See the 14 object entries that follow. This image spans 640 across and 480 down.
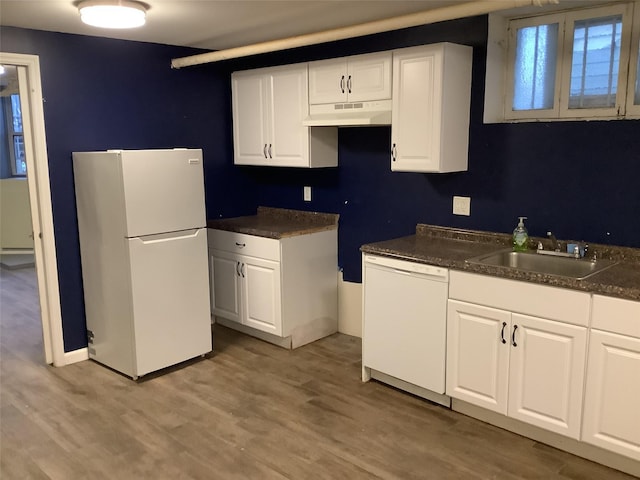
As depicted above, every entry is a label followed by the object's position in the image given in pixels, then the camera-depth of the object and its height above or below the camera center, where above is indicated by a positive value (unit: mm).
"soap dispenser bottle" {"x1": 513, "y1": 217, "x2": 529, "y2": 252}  3174 -486
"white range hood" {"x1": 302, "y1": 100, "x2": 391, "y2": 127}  3496 +261
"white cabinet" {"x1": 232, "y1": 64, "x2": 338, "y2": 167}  4031 +240
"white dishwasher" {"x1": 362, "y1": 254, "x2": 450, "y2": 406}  3070 -985
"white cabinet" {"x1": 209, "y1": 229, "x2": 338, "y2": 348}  4027 -972
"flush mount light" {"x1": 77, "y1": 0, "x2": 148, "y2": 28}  2816 +729
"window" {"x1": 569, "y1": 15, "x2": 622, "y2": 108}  2947 +489
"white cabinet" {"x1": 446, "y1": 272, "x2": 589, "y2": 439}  2598 -1012
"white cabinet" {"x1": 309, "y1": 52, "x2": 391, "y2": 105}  3482 +492
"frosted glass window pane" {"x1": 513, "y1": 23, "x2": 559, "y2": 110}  3186 +502
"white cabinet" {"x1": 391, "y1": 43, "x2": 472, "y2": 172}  3215 +273
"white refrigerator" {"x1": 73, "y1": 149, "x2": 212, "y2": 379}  3447 -657
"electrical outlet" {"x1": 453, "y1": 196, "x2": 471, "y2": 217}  3514 -332
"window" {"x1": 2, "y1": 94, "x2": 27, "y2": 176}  7203 +276
